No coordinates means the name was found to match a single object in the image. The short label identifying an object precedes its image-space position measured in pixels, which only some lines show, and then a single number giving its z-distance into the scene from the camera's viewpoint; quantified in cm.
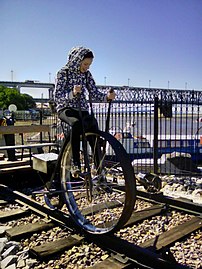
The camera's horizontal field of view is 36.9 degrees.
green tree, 7312
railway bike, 303
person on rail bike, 358
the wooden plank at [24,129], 673
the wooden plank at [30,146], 595
